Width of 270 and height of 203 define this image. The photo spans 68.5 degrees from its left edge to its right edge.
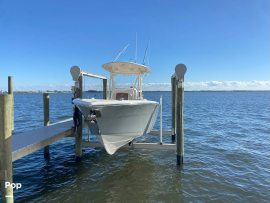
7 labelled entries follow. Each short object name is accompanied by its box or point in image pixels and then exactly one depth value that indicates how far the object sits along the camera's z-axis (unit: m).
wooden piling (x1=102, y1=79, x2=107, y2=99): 13.45
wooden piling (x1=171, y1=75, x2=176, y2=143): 10.85
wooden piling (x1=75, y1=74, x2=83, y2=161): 8.22
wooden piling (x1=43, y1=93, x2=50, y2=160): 9.01
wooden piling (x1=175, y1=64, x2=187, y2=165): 7.83
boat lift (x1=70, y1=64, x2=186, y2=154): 7.92
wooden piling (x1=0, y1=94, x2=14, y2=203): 4.48
